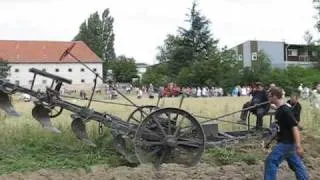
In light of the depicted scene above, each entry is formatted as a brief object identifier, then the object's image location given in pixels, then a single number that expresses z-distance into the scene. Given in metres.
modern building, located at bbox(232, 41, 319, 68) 80.27
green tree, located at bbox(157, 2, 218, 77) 64.50
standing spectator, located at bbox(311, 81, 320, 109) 17.78
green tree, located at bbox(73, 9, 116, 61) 94.25
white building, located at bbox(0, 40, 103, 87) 91.08
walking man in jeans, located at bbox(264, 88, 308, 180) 7.07
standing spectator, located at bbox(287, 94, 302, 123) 9.55
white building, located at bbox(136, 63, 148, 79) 130.53
